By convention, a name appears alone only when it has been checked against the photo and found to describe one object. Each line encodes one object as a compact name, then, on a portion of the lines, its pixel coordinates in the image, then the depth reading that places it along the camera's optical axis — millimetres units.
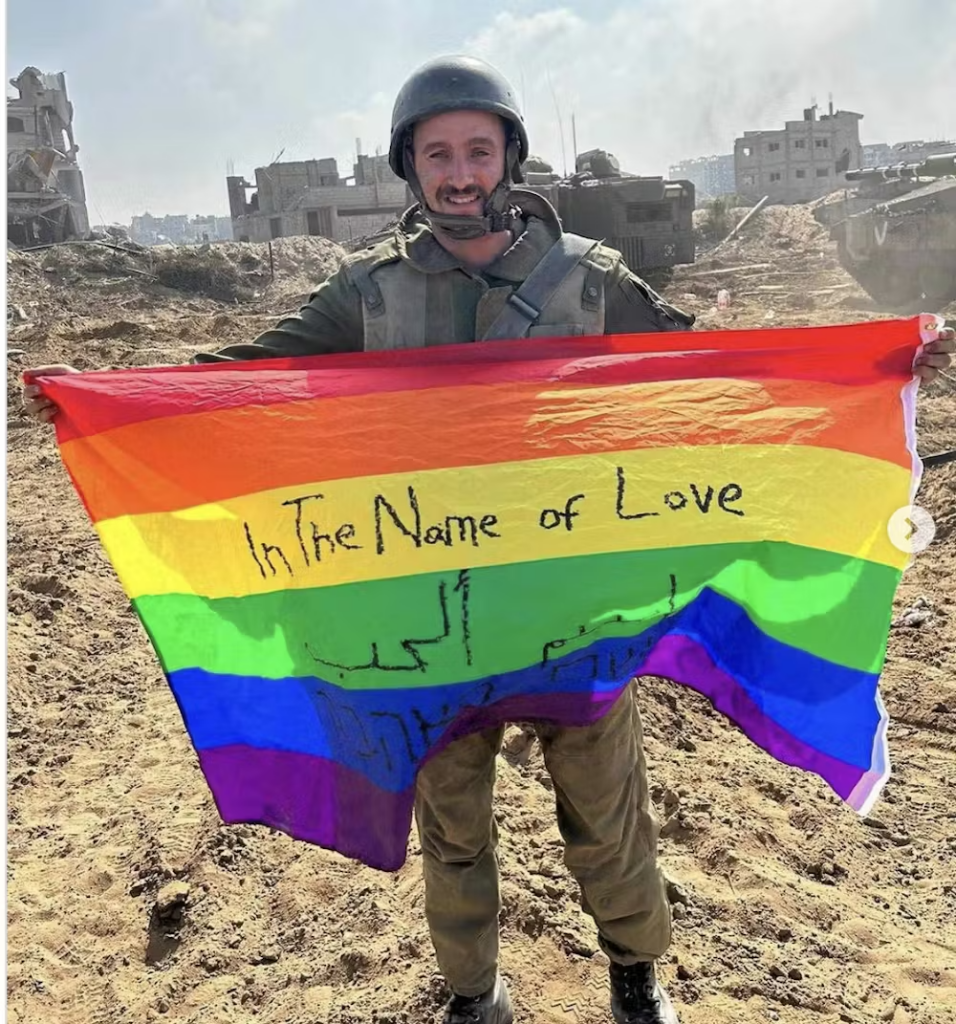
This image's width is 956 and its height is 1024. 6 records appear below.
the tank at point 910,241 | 14289
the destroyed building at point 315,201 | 42500
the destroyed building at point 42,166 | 31453
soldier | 2090
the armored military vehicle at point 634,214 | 19844
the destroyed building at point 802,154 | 60375
